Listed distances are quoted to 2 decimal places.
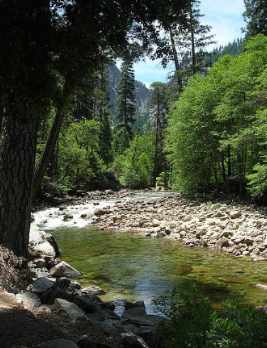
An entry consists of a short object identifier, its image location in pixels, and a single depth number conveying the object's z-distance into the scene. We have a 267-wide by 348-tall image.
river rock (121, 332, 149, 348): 4.96
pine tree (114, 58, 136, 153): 59.62
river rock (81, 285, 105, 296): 8.54
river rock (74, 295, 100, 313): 6.48
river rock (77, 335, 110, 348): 4.68
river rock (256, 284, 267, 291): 9.51
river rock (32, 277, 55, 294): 6.56
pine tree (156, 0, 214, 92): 31.20
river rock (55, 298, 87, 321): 5.68
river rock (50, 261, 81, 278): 9.46
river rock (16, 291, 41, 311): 5.88
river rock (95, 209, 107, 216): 23.02
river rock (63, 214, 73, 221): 21.88
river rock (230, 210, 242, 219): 17.44
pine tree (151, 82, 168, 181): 47.72
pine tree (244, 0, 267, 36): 32.97
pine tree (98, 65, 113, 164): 59.32
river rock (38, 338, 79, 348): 4.28
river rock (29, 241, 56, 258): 10.78
